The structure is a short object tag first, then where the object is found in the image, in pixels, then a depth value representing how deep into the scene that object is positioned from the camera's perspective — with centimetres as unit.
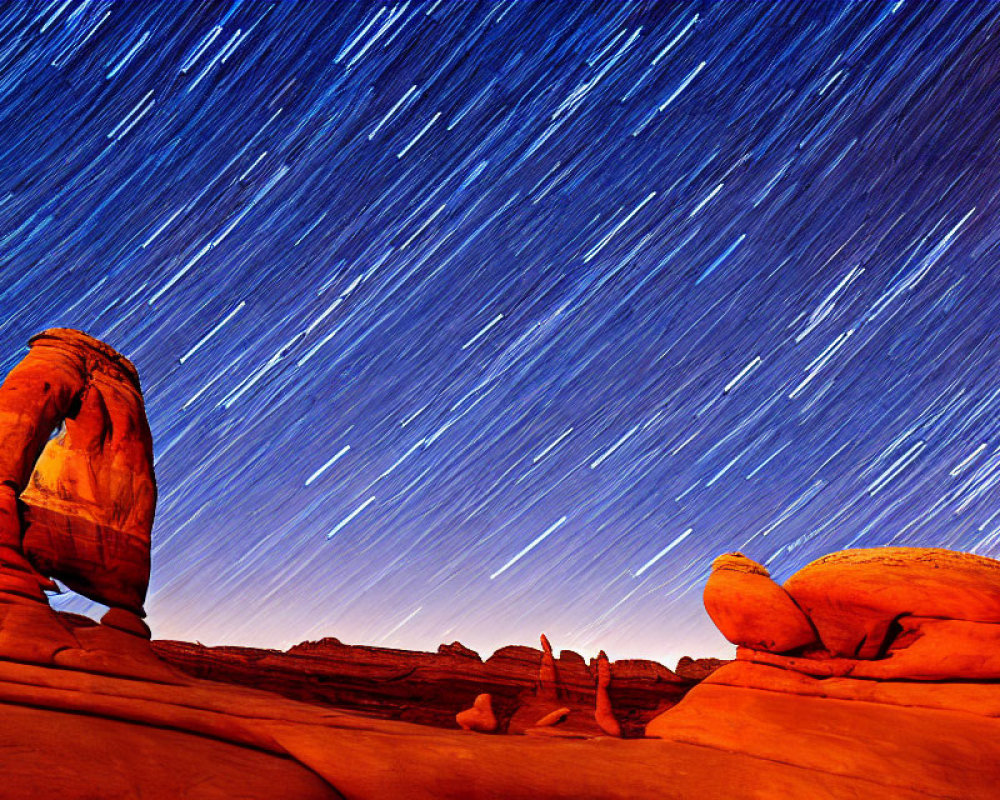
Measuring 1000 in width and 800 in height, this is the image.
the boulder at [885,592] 1030
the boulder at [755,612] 1073
